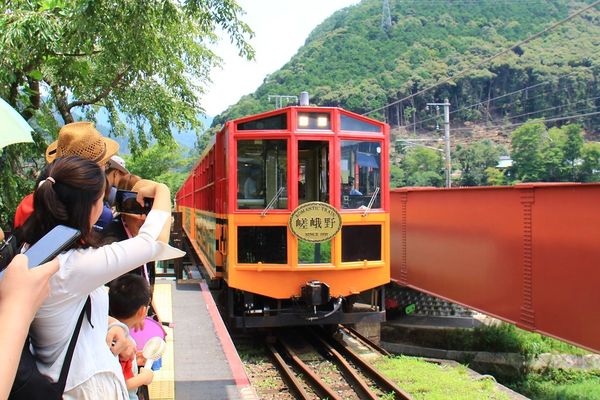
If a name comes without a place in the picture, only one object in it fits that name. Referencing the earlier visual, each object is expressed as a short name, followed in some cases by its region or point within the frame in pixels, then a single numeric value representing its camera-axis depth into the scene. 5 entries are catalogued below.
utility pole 24.42
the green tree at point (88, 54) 5.29
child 2.47
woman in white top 1.70
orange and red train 7.60
